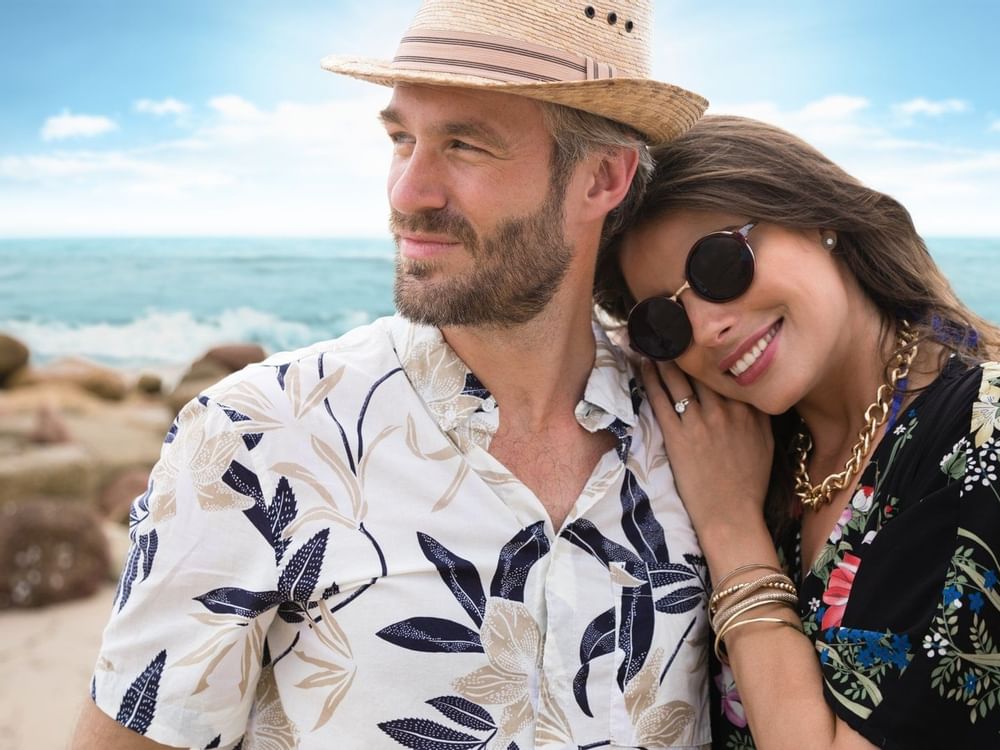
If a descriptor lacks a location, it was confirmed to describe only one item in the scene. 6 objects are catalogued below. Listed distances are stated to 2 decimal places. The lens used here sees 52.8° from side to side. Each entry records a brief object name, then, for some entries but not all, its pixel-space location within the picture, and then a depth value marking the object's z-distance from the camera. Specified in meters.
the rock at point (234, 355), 11.23
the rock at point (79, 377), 11.32
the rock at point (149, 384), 12.21
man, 1.81
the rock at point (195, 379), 11.22
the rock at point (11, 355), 11.33
